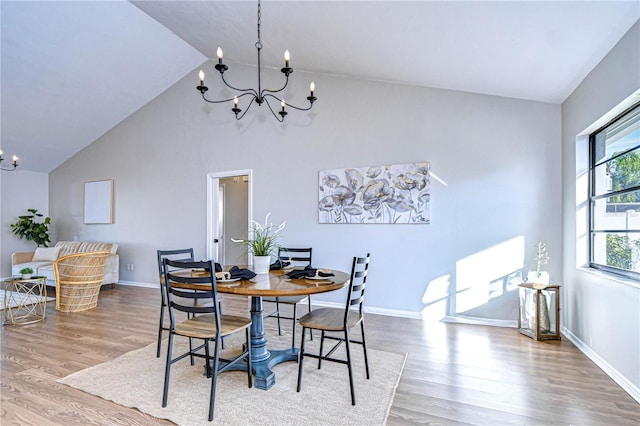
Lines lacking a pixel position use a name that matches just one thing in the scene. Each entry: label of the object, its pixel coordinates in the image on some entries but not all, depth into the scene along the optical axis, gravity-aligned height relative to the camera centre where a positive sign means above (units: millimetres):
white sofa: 5746 -760
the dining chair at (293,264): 3015 -646
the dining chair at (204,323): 2031 -727
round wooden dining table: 2115 -475
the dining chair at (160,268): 2574 -430
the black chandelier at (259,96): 2393 +1148
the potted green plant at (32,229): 6672 -261
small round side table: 3874 -1210
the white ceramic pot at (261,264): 2717 -386
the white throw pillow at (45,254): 6162 -710
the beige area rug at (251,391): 2006 -1205
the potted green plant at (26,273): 4090 -705
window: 2488 +195
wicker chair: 4324 -826
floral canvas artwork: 4078 +305
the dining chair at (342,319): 2197 -740
